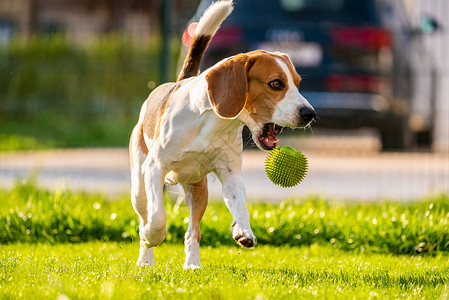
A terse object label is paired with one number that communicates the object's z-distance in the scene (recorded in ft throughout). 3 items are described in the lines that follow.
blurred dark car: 55.31
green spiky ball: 26.37
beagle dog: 25.09
